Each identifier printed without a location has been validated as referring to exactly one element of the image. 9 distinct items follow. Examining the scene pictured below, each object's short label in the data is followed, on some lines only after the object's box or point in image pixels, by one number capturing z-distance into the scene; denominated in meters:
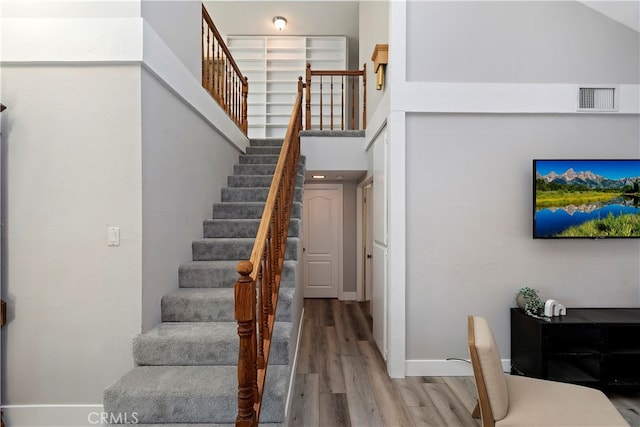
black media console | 2.55
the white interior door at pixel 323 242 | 6.01
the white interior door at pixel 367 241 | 5.08
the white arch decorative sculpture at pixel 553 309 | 2.67
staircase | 1.87
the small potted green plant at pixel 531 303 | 2.74
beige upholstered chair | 1.74
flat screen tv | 2.79
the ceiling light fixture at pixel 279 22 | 5.92
